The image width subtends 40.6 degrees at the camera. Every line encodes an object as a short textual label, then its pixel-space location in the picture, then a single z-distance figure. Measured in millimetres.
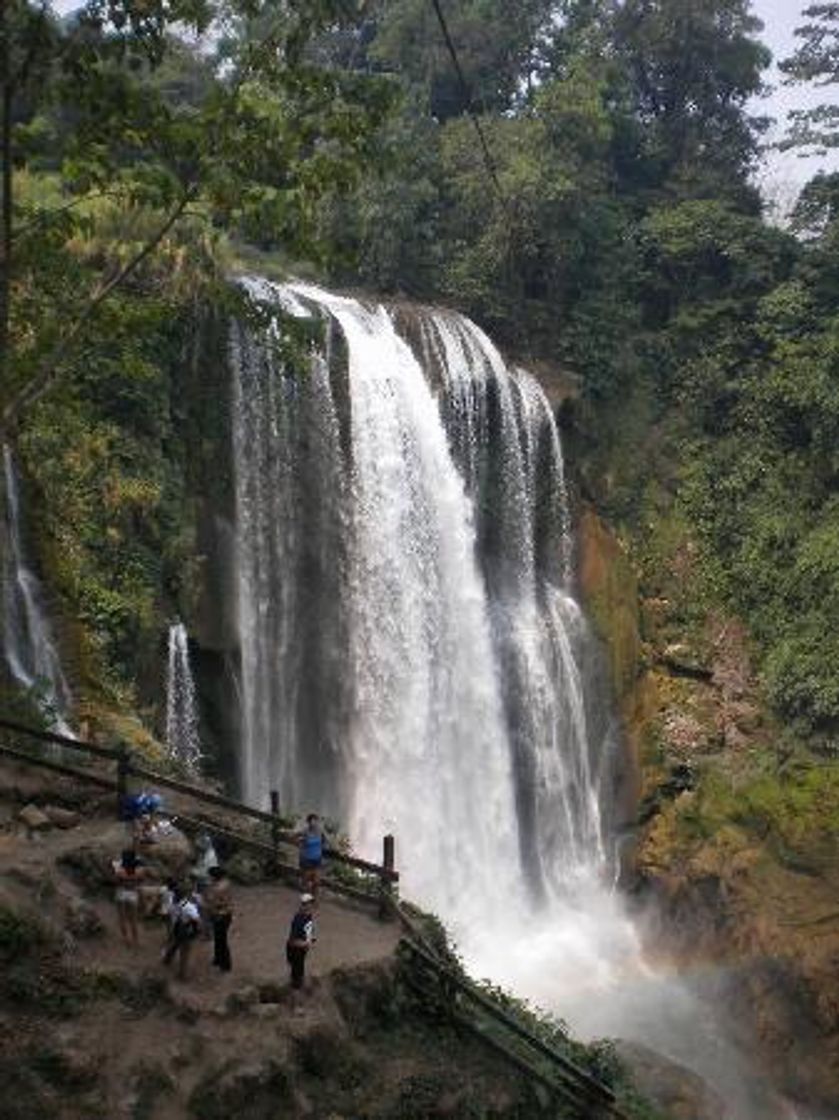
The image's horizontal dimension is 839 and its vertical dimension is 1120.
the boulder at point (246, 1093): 7984
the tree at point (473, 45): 34750
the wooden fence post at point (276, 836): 11570
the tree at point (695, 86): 35812
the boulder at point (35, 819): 11031
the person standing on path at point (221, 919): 9266
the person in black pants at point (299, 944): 9133
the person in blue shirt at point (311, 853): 11141
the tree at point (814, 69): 33156
